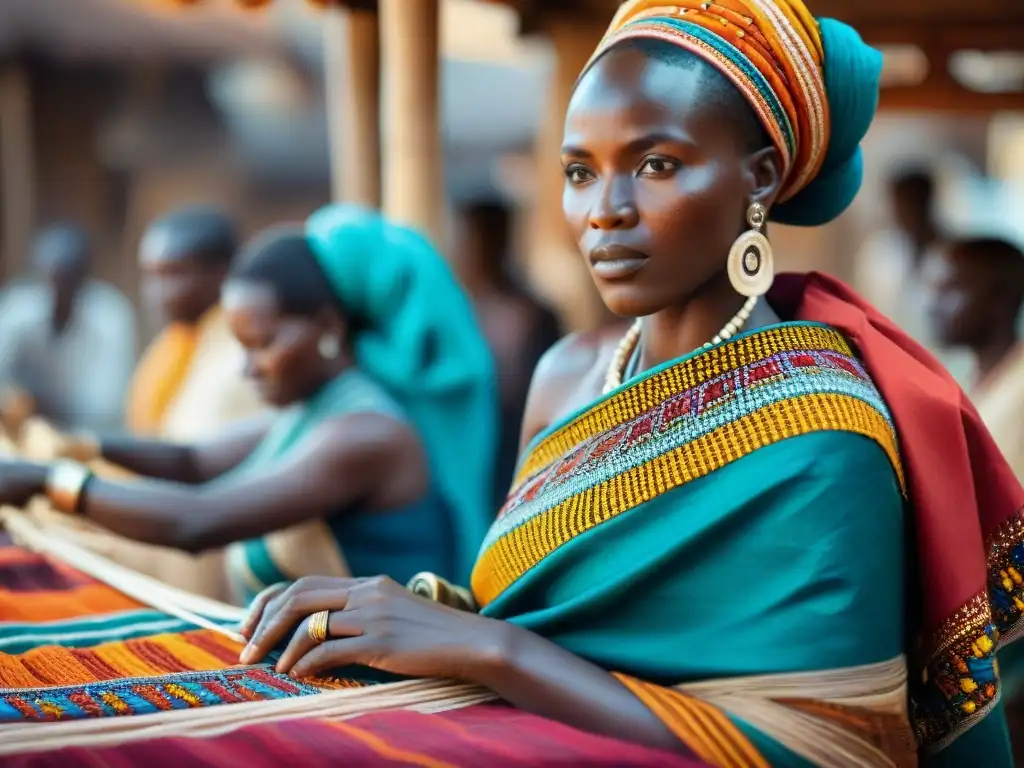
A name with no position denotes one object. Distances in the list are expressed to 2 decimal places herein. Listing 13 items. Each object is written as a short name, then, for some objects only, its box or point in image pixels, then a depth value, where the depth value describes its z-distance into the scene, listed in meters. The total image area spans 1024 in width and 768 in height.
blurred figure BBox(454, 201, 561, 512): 5.53
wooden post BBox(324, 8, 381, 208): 4.45
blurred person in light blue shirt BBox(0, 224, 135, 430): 6.45
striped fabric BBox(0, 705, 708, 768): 1.35
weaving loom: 1.37
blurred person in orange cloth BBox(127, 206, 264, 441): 5.02
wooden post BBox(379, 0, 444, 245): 3.79
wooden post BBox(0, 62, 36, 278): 9.64
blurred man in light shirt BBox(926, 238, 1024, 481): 3.79
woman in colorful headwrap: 1.49
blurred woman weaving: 2.72
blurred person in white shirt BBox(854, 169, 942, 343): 6.21
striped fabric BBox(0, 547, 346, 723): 1.50
